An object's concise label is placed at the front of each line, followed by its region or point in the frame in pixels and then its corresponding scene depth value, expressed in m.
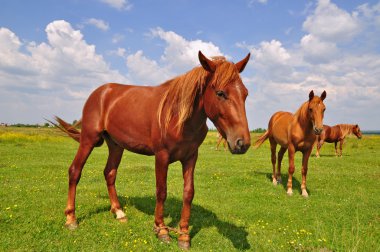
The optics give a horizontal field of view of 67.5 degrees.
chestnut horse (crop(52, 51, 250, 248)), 3.77
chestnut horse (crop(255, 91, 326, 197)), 8.57
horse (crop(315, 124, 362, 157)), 24.60
